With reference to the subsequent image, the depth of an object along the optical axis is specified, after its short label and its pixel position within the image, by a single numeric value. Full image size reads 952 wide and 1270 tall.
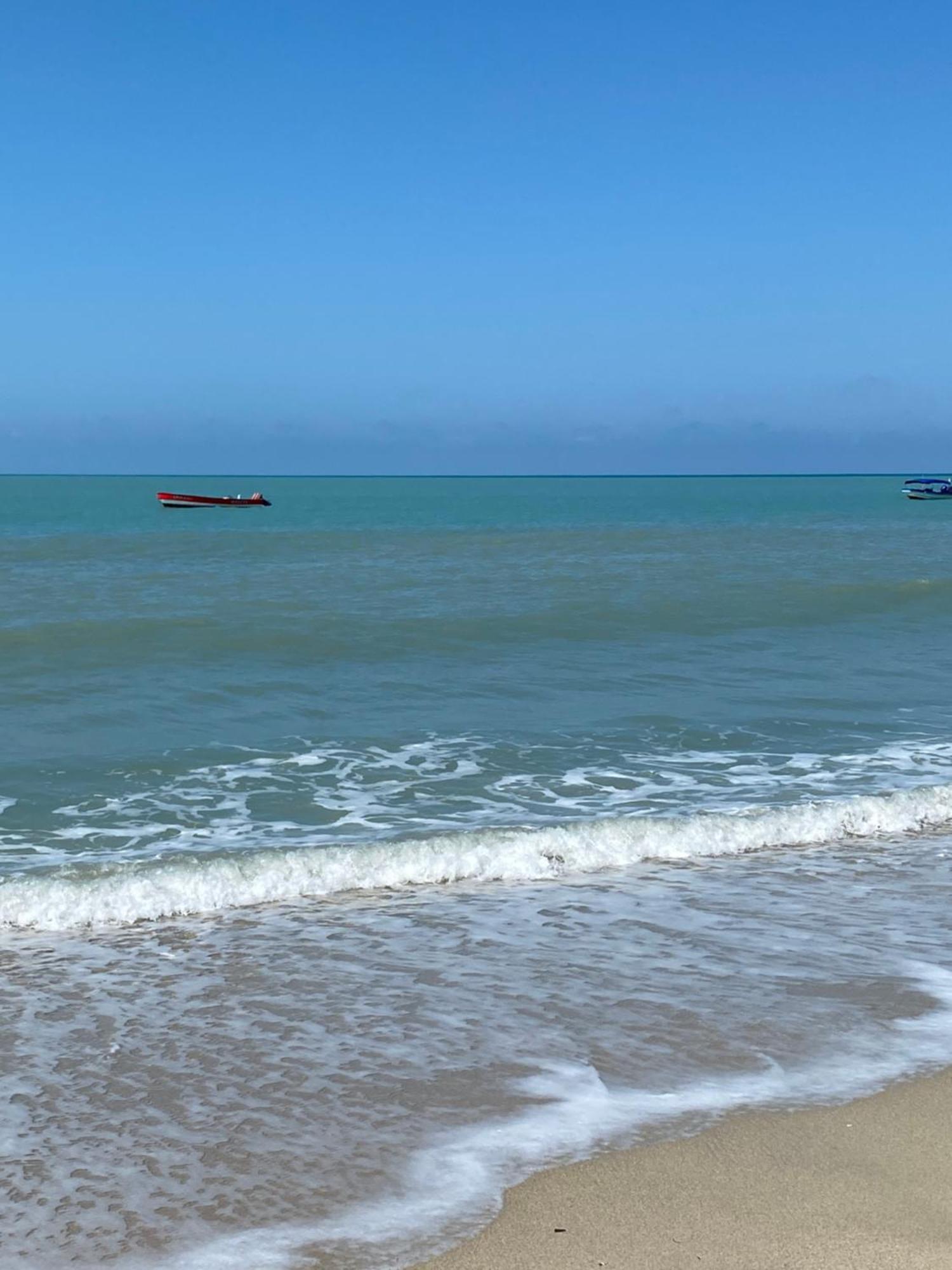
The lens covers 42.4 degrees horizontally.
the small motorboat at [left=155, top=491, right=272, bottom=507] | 83.56
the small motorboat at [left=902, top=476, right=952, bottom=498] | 93.69
